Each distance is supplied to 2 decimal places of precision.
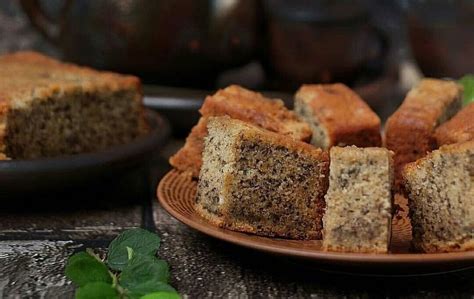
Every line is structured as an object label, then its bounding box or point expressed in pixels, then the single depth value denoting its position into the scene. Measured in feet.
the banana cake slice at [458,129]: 2.39
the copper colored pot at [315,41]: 3.44
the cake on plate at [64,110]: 2.62
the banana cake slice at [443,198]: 2.20
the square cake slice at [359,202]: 2.17
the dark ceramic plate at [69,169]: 2.50
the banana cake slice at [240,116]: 2.49
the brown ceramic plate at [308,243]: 2.13
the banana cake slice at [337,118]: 2.54
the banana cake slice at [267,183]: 2.28
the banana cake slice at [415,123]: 2.54
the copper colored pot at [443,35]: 3.78
